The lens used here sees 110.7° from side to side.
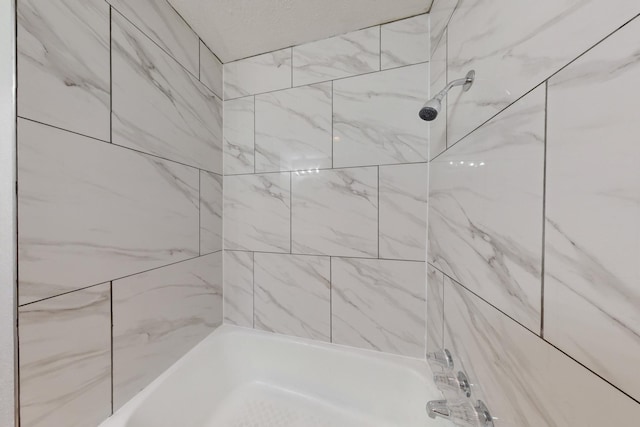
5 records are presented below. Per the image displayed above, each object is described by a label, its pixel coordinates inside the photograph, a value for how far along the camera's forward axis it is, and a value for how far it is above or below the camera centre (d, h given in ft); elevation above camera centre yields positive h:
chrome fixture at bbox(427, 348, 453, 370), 2.49 -1.73
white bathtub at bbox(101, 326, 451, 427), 3.12 -2.79
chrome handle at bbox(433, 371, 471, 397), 2.11 -1.74
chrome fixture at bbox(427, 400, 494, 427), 1.76 -1.76
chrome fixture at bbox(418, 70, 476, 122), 2.12 +1.10
